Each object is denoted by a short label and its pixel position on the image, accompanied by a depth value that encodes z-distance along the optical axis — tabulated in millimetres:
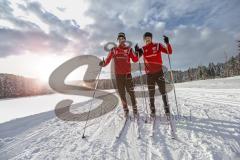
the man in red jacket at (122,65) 4069
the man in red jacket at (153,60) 3737
